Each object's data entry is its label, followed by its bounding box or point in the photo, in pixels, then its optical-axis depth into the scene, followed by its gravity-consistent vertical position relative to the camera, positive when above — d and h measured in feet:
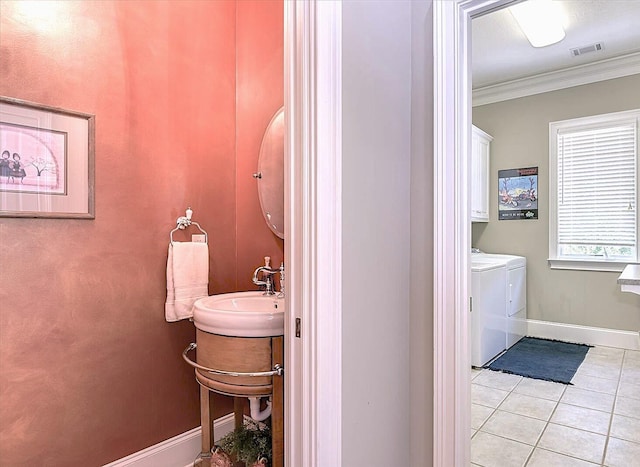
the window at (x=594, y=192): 12.76 +1.31
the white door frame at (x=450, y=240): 4.64 -0.09
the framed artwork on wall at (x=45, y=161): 4.98 +0.95
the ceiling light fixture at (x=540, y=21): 9.71 +5.35
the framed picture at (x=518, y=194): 14.37 +1.39
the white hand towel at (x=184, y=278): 6.26 -0.71
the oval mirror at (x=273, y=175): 6.57 +0.97
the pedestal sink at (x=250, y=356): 4.99 -1.54
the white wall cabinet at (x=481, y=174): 13.96 +2.05
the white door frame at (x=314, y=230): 3.75 +0.02
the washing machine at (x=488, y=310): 10.66 -2.18
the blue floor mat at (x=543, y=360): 10.79 -3.76
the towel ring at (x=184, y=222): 6.58 +0.18
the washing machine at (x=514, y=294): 12.62 -2.05
